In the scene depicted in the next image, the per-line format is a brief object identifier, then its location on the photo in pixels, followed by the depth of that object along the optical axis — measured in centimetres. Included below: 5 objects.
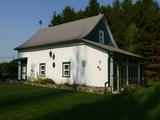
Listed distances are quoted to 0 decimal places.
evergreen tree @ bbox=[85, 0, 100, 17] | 2510
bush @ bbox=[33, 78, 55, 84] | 1402
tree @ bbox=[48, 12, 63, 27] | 2619
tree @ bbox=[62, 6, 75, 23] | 2582
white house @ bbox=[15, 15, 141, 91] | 1246
